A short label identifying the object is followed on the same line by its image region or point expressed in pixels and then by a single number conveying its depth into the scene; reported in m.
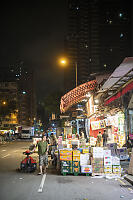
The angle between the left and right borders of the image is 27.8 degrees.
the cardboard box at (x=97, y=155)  12.32
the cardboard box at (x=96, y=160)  12.23
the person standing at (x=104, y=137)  23.96
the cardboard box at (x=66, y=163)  12.35
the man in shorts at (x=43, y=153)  12.82
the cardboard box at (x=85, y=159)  12.51
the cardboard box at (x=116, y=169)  12.01
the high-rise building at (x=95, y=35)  116.28
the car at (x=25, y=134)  71.25
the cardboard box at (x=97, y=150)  12.39
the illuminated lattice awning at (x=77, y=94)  23.67
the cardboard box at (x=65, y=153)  12.51
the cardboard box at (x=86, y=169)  12.26
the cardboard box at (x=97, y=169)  12.18
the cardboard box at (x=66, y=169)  12.34
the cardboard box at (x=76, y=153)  12.45
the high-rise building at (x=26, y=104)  141.95
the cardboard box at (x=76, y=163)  12.33
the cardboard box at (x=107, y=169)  12.09
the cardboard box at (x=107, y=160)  12.13
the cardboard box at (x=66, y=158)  12.38
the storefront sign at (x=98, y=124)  26.77
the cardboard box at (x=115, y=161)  12.11
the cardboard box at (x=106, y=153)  12.39
